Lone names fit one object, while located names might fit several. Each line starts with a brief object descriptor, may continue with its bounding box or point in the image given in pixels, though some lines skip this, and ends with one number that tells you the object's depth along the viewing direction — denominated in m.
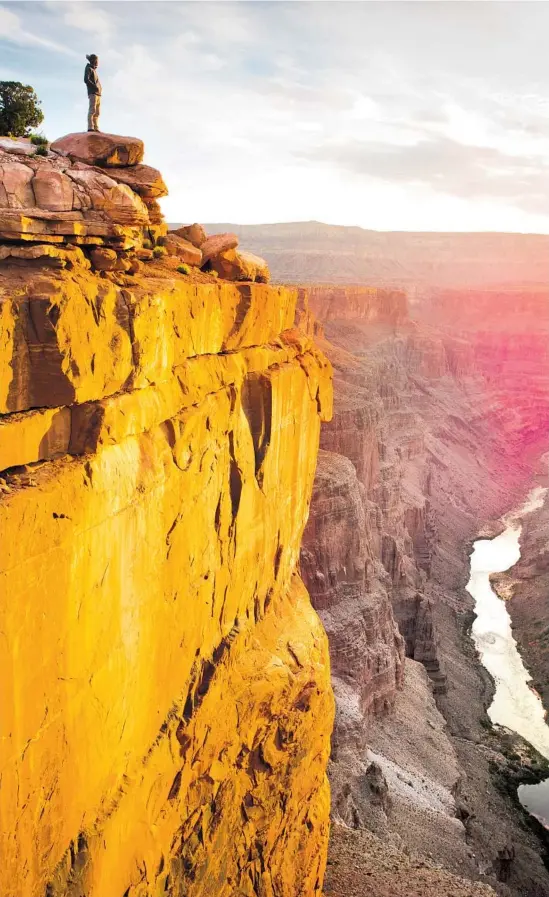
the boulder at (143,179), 16.02
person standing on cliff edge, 18.08
